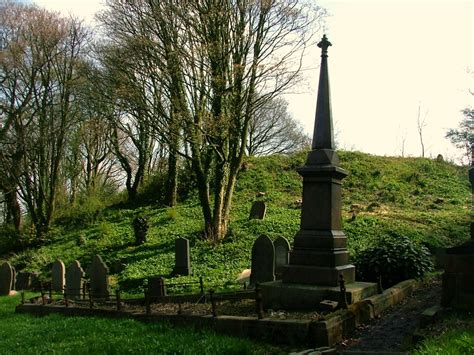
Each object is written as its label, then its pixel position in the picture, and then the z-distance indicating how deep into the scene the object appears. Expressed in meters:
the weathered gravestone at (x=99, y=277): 12.83
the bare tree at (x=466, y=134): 22.73
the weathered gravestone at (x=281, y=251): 12.17
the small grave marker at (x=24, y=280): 17.50
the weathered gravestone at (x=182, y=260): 14.59
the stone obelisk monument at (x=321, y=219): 8.09
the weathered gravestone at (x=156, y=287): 11.07
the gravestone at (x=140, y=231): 19.50
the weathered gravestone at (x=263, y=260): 11.26
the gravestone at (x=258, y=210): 19.84
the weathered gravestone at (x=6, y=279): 16.09
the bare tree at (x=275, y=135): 37.56
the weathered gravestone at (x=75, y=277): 13.73
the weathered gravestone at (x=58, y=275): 15.03
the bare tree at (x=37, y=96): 24.47
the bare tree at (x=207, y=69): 17.09
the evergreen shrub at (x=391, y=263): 9.84
